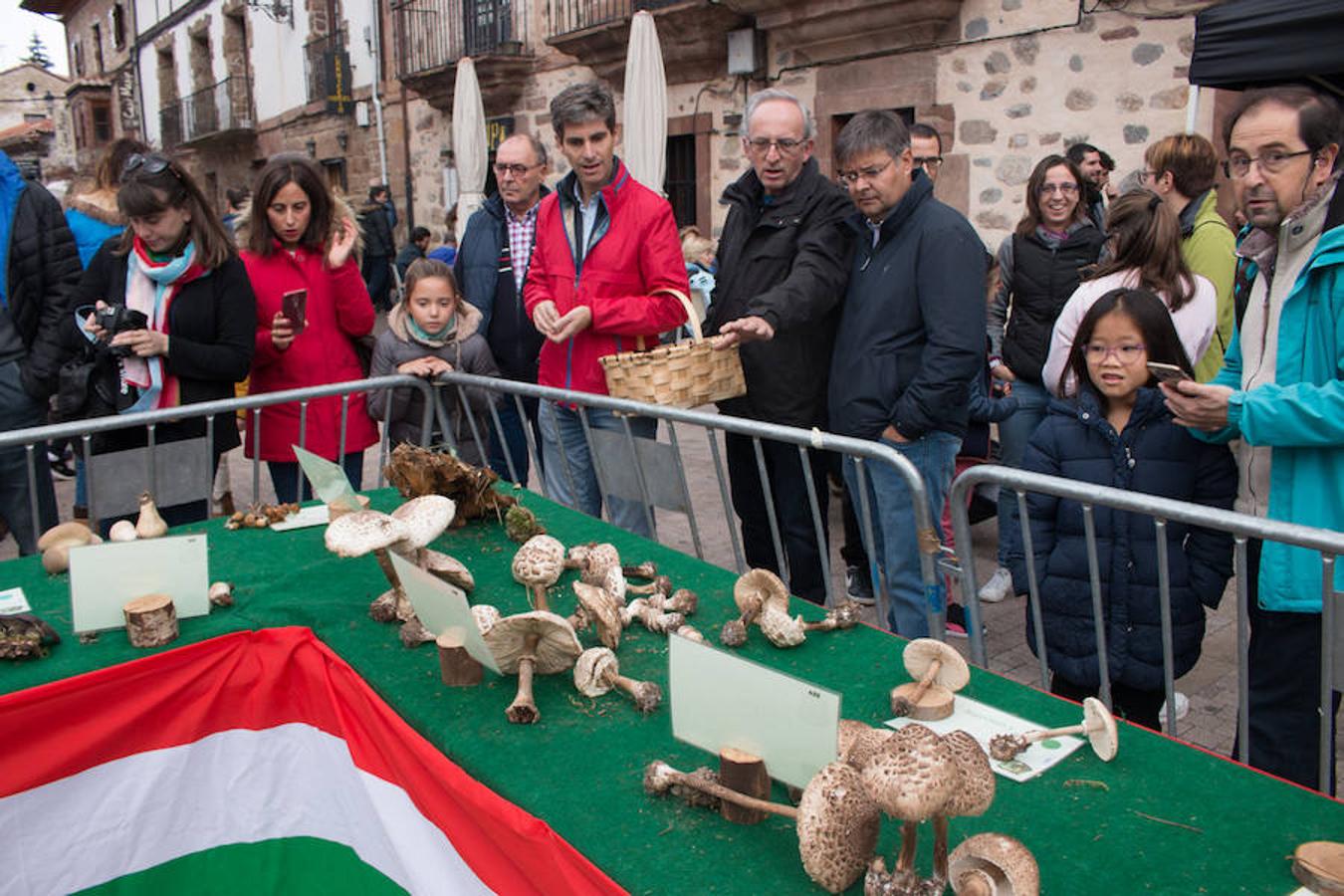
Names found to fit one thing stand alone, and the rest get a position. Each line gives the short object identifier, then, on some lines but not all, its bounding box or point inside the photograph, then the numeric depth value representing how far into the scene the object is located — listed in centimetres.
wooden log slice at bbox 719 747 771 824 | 145
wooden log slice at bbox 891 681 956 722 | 172
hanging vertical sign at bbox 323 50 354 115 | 1916
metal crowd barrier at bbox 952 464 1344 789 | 179
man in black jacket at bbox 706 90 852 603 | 346
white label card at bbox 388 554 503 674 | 180
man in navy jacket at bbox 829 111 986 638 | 321
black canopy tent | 392
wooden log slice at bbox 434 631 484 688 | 190
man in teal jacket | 216
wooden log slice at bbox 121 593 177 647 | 215
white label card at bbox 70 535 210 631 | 220
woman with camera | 353
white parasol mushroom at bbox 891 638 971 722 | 173
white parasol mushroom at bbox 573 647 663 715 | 186
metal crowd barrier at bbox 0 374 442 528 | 302
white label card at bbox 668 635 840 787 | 136
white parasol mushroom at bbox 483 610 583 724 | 177
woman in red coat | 396
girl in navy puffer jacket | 252
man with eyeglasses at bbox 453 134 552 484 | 455
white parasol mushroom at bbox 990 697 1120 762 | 159
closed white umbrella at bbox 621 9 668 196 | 932
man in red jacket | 370
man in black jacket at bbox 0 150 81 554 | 401
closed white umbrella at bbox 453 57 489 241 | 1118
